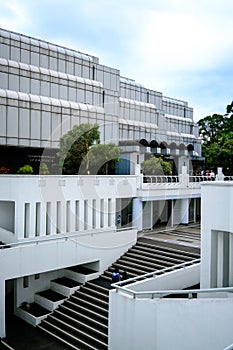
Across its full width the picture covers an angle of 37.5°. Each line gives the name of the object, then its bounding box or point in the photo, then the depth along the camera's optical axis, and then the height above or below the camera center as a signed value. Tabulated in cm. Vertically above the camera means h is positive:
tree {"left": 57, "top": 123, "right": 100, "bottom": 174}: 2050 +179
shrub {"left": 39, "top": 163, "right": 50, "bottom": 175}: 2145 +42
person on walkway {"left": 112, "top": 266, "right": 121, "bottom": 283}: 1442 -418
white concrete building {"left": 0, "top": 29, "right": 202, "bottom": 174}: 2622 +633
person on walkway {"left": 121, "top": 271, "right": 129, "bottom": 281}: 1427 -410
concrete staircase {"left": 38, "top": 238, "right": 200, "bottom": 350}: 1219 -502
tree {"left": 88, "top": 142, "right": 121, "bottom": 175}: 2038 +127
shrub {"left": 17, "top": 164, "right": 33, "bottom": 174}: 1862 +33
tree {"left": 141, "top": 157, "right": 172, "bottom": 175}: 2252 +73
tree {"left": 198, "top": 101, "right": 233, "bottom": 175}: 3030 +559
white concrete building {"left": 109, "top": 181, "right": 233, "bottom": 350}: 890 -363
